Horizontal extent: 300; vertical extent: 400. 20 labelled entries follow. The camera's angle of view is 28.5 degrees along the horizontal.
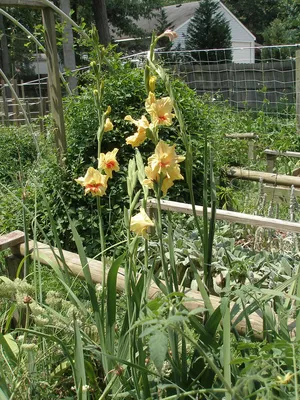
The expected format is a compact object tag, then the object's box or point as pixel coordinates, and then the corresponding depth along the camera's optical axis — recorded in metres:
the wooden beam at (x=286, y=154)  5.00
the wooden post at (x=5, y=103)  11.84
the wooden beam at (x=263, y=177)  4.03
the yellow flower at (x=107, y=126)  1.75
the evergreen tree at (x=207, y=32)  30.28
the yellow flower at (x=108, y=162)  1.66
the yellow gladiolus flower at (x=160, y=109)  1.47
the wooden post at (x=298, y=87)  8.41
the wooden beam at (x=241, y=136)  5.68
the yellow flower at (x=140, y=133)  1.48
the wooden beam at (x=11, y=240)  2.70
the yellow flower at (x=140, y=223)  1.45
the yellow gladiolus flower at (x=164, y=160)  1.40
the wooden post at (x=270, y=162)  5.27
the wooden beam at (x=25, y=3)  3.81
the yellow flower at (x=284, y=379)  1.03
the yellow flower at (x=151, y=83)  1.52
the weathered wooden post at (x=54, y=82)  3.91
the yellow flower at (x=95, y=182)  1.65
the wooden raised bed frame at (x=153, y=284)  1.86
